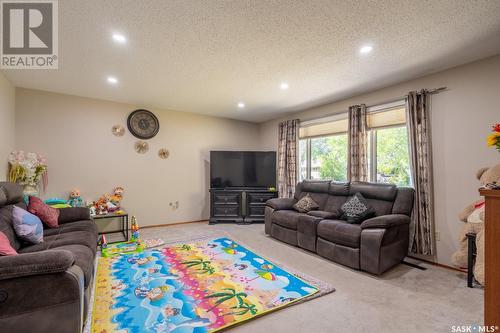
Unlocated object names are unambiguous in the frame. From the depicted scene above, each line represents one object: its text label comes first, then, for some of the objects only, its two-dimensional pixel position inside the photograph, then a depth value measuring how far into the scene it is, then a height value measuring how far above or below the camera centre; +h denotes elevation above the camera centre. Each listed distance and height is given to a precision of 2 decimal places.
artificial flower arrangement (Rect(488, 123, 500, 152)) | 1.45 +0.18
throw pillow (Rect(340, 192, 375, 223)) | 3.17 -0.61
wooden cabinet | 1.14 -0.48
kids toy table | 3.75 -1.02
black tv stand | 5.18 -0.83
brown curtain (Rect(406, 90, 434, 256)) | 3.01 -0.07
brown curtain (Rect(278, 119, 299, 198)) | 5.14 +0.23
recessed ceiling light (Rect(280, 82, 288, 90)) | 3.52 +1.31
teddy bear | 2.19 -0.62
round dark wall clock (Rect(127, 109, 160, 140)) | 4.60 +0.94
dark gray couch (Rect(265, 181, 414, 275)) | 2.62 -0.79
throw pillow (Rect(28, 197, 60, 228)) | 2.66 -0.50
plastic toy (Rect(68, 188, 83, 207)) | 3.89 -0.51
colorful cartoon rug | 1.79 -1.19
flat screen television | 5.30 -0.01
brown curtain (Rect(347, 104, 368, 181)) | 3.81 +0.39
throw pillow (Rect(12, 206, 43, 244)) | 2.15 -0.55
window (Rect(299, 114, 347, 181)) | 4.36 +0.39
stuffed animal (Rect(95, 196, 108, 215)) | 3.87 -0.64
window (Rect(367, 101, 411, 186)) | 3.44 +0.36
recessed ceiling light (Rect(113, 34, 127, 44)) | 2.24 +1.32
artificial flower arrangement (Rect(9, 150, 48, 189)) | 3.22 +0.03
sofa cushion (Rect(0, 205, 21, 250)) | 2.00 -0.51
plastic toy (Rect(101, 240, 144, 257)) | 3.18 -1.19
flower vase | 3.24 -0.29
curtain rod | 2.98 +1.03
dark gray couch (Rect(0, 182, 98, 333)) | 1.23 -0.71
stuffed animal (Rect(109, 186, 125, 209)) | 4.18 -0.50
